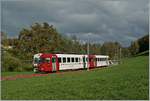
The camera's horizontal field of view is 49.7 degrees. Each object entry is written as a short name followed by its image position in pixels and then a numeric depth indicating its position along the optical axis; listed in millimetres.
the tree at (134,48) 69845
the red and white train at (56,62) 20926
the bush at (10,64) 24310
